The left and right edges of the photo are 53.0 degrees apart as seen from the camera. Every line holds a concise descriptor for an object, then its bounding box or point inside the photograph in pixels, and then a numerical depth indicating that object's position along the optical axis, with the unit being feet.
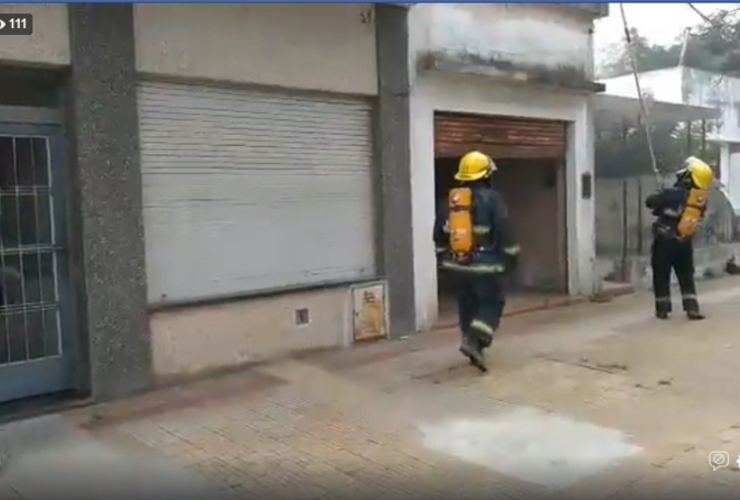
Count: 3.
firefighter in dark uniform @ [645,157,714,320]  27.09
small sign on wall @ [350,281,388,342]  24.22
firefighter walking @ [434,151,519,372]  20.13
